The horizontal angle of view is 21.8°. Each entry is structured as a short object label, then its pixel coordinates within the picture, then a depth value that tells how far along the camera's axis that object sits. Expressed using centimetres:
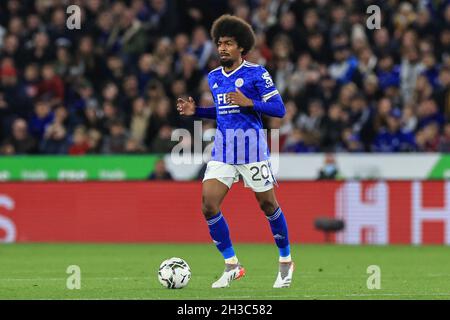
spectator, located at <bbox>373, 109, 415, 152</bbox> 2084
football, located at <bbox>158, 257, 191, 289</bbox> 1108
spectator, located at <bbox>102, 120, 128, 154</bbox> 2148
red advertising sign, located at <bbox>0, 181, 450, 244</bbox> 1986
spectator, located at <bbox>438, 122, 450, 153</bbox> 2083
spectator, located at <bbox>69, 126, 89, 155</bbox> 2145
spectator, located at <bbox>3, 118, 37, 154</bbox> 2155
